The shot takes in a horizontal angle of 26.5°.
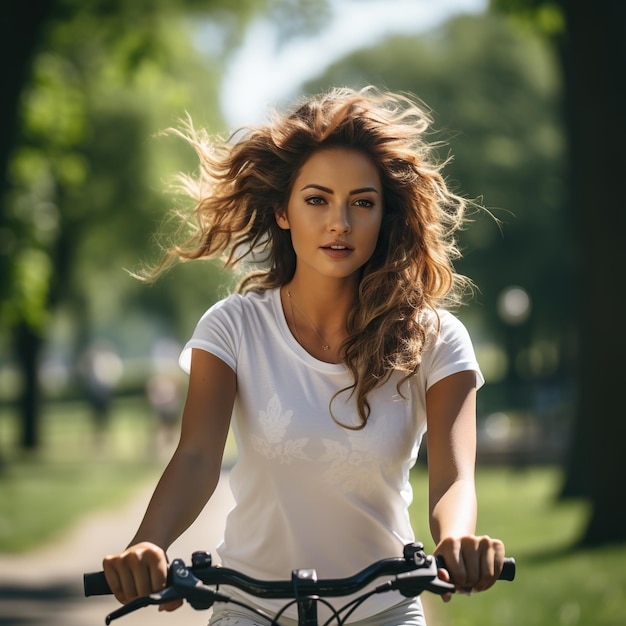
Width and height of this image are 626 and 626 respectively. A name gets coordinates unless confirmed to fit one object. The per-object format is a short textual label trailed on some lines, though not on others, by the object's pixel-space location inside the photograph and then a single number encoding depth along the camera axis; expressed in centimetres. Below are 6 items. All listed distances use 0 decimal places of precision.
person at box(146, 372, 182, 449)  2912
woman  343
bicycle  275
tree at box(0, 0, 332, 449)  1547
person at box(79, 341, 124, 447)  3416
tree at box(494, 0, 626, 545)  1184
